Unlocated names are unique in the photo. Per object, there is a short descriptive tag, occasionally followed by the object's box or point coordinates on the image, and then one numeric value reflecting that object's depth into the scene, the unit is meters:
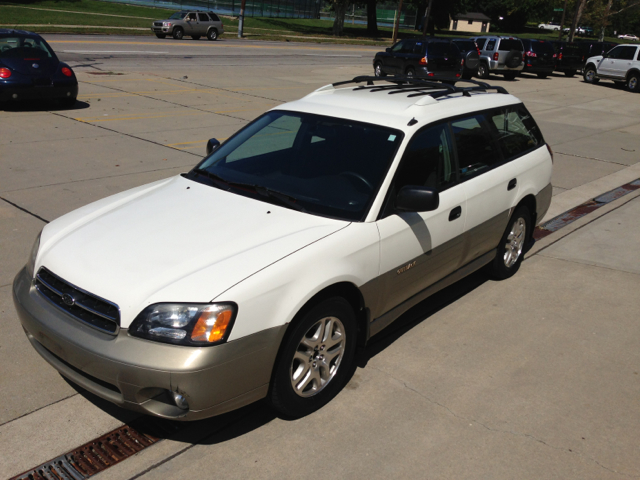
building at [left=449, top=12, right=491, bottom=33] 103.44
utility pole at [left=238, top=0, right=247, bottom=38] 41.33
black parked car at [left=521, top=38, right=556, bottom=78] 28.39
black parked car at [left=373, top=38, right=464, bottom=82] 24.33
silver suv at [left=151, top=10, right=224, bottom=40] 35.72
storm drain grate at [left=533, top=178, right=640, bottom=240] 7.86
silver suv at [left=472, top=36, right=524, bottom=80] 27.30
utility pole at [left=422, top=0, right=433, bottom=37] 49.05
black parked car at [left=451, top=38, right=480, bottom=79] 26.17
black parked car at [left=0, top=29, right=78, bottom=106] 12.70
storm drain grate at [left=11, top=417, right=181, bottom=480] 3.38
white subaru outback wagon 3.29
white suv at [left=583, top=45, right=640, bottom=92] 25.77
